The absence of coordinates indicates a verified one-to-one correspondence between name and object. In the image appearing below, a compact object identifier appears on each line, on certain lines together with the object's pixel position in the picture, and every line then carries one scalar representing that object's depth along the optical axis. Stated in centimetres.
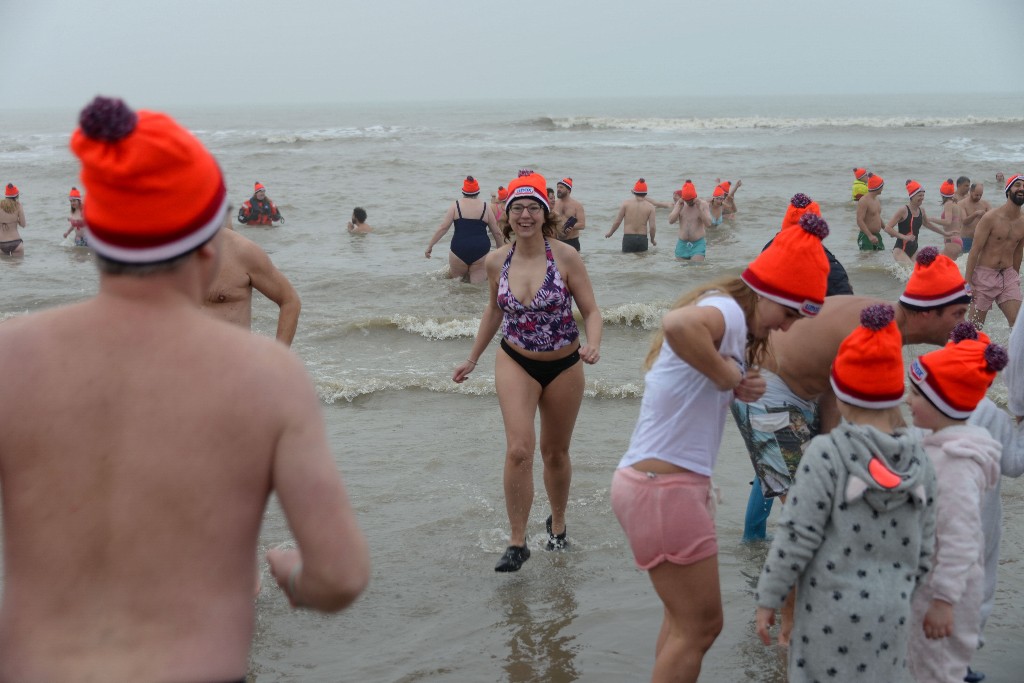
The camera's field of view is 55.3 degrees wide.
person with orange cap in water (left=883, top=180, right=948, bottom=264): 1546
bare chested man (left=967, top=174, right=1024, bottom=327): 981
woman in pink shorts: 327
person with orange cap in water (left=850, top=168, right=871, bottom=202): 1986
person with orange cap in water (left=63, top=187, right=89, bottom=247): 1920
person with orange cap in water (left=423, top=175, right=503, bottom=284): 1433
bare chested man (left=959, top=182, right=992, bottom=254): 1466
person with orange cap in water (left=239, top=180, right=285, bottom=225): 2208
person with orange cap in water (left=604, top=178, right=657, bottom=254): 1783
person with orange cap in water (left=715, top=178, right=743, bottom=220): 2205
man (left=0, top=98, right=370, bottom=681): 170
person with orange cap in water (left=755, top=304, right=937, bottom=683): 295
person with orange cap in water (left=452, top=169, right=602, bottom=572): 519
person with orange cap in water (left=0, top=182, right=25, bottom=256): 1844
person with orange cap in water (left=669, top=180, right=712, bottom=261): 1669
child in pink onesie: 319
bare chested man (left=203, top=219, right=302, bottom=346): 512
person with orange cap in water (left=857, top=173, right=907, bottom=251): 1573
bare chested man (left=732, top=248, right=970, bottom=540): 387
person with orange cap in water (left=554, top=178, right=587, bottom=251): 1487
